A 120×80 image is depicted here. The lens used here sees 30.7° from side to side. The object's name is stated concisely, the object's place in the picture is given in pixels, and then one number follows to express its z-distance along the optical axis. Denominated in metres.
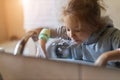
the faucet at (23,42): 0.66
